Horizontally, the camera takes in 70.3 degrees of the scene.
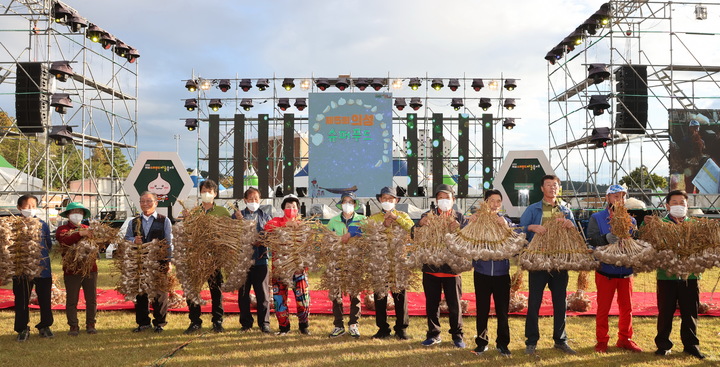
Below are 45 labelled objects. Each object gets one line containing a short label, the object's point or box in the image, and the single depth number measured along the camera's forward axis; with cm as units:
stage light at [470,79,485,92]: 2339
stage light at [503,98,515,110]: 2391
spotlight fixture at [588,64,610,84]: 1595
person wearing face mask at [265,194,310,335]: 600
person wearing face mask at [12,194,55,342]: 601
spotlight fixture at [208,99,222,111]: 2390
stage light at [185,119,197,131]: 2391
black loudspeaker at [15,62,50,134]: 1728
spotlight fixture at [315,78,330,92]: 2248
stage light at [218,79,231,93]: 2339
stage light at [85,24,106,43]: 1892
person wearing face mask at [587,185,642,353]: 526
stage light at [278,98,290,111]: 2348
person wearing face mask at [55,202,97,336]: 610
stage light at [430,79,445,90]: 2306
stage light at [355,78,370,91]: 2233
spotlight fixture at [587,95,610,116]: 1597
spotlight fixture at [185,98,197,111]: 2362
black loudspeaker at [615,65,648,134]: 1650
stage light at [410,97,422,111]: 2386
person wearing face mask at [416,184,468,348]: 546
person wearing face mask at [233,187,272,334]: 618
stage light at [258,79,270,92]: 2330
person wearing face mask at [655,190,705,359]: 526
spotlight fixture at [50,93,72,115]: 1695
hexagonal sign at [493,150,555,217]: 1709
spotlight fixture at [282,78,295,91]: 2295
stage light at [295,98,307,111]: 2366
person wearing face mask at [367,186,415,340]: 560
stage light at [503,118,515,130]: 2452
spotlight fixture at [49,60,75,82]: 1677
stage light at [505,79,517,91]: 2344
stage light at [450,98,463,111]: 2386
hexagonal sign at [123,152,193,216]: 1248
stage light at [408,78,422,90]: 2298
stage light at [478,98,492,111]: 2400
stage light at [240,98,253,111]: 2367
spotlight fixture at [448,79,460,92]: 2310
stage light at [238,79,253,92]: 2344
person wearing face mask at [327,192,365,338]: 593
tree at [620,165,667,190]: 3885
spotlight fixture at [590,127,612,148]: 1623
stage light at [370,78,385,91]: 2253
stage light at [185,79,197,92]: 2328
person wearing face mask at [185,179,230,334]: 610
